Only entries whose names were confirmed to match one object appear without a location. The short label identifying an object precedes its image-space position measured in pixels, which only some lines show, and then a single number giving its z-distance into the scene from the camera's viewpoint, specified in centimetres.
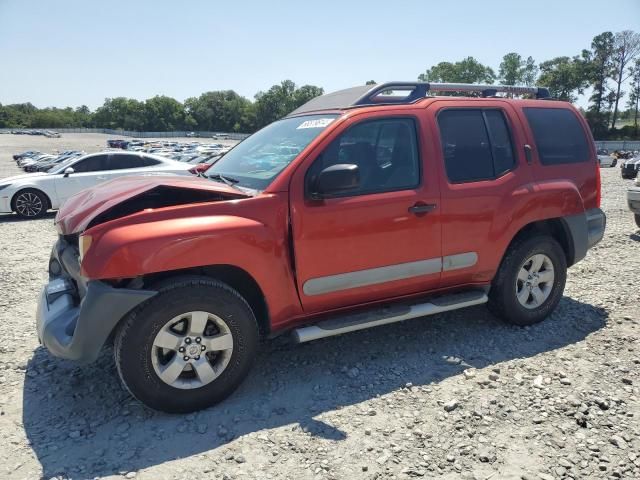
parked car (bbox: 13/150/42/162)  4026
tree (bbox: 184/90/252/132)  13462
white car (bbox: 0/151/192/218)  1061
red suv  288
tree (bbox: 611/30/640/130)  7925
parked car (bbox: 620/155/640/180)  2167
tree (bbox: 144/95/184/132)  13212
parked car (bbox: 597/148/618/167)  3841
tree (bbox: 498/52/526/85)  10006
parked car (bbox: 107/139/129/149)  6060
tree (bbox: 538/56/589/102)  8506
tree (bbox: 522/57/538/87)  10006
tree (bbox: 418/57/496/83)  10212
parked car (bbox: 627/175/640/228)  789
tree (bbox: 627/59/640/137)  8356
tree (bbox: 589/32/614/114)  8131
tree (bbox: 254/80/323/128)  12812
